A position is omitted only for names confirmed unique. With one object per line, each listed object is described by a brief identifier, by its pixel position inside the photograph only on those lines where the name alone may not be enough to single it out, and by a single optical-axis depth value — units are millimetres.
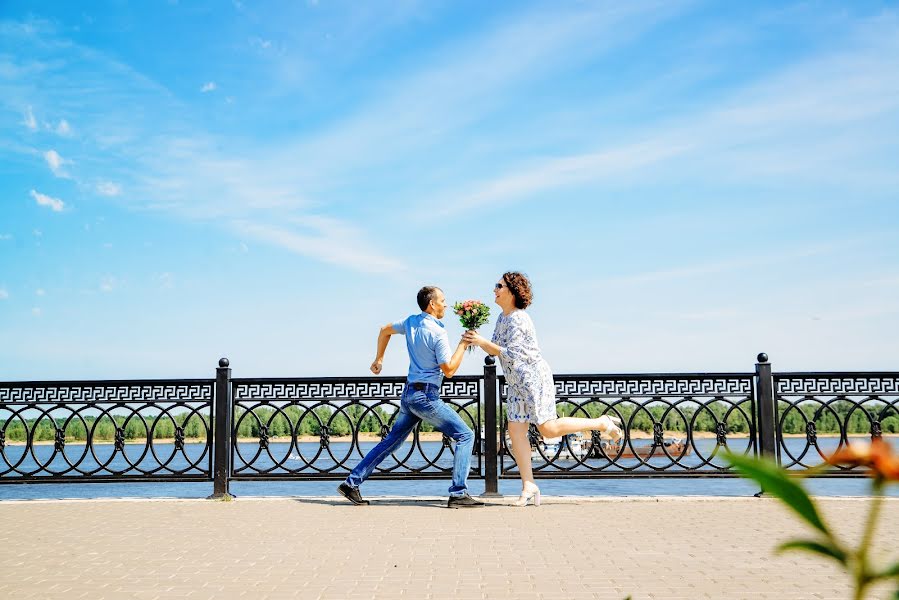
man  7895
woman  7992
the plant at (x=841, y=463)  659
